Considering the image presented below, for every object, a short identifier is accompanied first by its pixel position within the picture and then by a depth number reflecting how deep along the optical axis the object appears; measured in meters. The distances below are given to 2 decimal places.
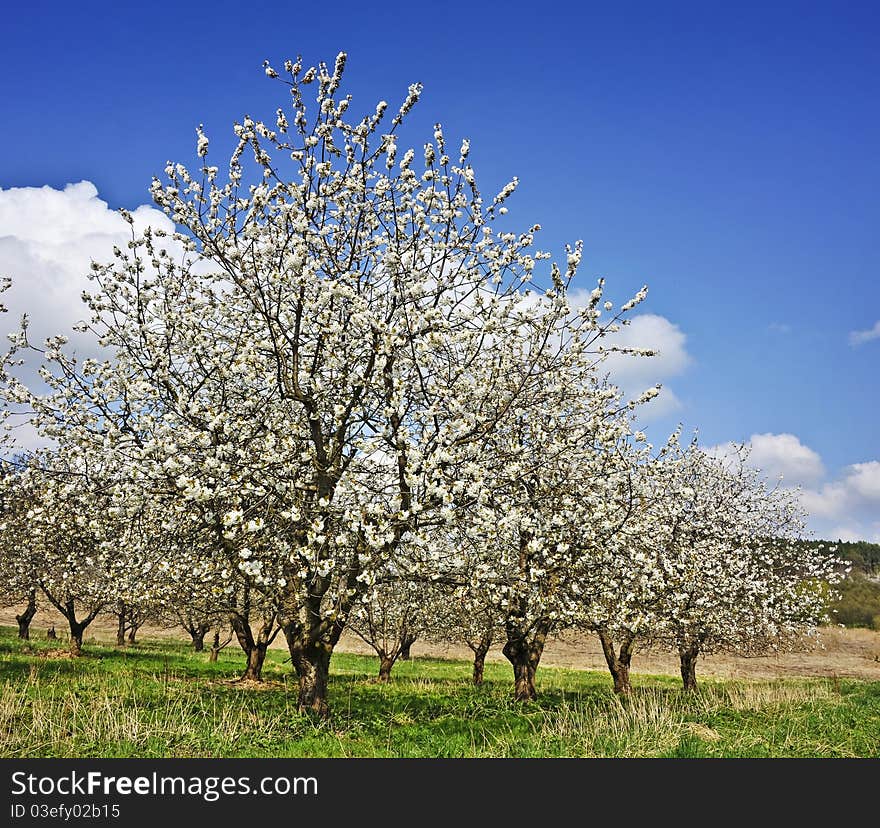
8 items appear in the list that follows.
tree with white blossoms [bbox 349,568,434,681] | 11.36
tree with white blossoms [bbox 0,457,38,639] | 16.10
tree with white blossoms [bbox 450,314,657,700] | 11.20
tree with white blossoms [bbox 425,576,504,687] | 12.48
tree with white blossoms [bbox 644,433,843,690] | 17.73
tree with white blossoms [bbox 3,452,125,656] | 11.95
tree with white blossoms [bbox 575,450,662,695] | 13.03
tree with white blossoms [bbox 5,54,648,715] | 10.29
